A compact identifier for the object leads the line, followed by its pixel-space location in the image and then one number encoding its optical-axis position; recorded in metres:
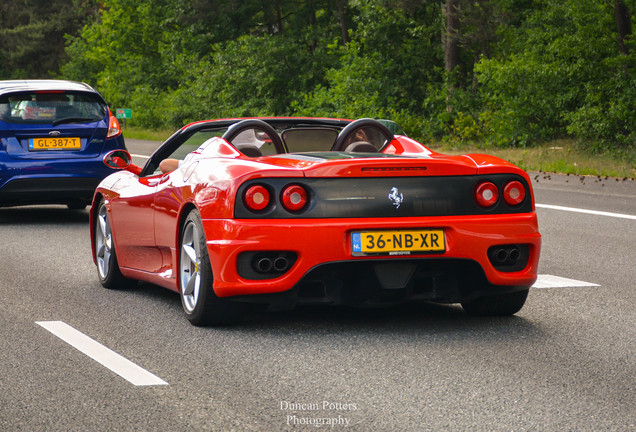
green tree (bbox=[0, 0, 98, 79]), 84.31
